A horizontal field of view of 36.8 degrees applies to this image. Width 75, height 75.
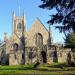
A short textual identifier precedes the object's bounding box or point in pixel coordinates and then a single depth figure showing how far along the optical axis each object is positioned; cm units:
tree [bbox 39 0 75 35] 1373
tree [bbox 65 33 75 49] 3269
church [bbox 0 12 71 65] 3122
